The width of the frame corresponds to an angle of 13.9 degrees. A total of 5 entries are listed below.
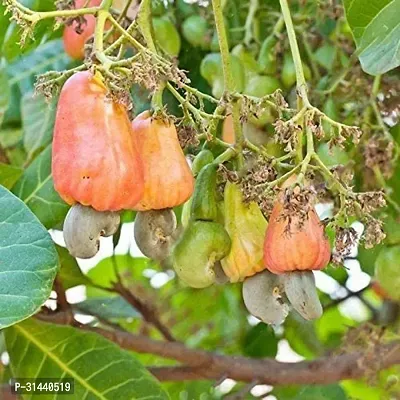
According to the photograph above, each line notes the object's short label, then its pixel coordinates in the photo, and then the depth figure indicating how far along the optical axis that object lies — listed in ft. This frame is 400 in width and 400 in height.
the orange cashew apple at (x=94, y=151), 2.82
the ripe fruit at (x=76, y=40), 3.83
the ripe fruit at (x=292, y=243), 2.87
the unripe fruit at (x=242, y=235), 2.98
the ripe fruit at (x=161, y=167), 2.91
